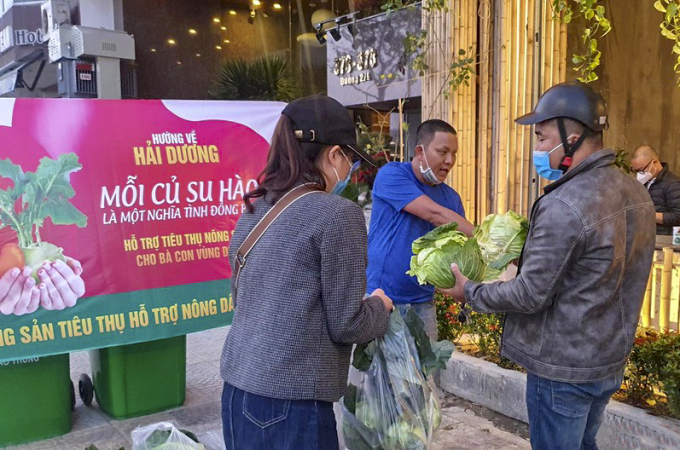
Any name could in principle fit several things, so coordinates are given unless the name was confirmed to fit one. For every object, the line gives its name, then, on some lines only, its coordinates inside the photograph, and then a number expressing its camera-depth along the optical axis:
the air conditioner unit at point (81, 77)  11.13
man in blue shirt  3.41
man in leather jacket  2.21
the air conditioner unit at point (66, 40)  10.96
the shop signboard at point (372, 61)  8.31
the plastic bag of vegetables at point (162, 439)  2.76
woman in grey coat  1.79
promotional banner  3.74
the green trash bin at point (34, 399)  3.91
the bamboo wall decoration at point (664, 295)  4.72
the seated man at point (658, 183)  6.24
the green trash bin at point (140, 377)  4.34
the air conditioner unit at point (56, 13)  11.35
